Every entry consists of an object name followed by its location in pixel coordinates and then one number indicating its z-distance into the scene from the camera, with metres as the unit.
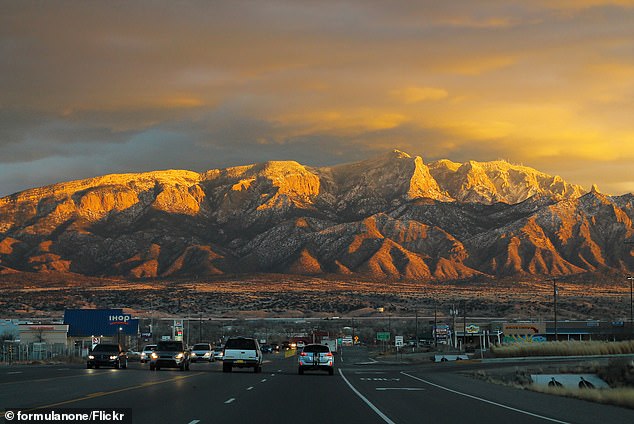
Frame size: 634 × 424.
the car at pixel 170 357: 54.31
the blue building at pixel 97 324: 121.56
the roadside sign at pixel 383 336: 137.25
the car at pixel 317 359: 51.31
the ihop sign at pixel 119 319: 121.25
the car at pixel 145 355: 80.94
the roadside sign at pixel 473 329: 131.50
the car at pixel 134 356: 92.76
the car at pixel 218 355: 90.26
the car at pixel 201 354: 82.50
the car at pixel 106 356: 57.21
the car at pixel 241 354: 53.09
